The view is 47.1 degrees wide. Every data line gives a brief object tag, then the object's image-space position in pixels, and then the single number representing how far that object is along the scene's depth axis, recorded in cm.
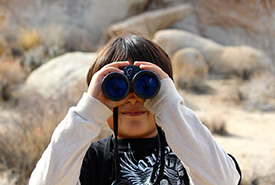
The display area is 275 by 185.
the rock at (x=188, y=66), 829
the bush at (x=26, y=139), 330
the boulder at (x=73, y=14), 1298
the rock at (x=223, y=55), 943
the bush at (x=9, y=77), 636
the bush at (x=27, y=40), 1051
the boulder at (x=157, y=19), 1155
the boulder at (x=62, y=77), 517
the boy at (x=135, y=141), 133
